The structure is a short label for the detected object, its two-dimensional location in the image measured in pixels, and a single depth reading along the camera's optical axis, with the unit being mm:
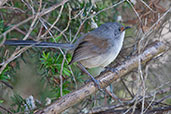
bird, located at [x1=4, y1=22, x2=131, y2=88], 6828
